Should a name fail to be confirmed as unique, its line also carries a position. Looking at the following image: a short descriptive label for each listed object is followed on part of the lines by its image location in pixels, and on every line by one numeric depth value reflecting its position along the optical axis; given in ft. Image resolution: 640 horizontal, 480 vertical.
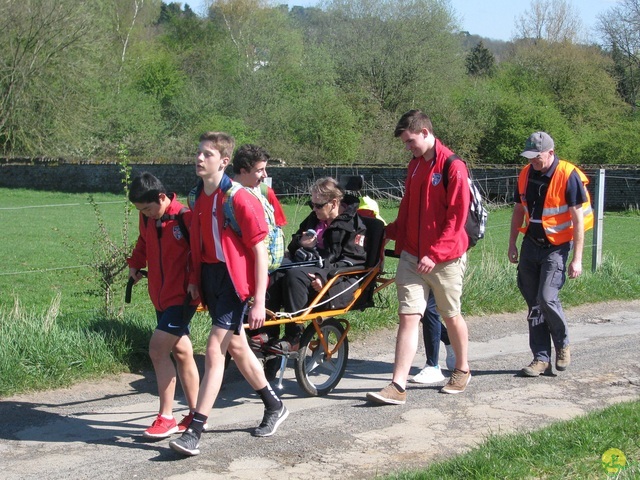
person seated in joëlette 21.72
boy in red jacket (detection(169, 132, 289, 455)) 17.49
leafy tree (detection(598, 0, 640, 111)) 191.93
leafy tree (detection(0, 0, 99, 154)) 136.56
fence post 38.06
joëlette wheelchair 21.47
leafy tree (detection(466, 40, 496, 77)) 241.96
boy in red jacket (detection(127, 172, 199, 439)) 18.34
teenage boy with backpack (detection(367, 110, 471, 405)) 20.75
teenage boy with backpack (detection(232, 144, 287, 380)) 22.74
